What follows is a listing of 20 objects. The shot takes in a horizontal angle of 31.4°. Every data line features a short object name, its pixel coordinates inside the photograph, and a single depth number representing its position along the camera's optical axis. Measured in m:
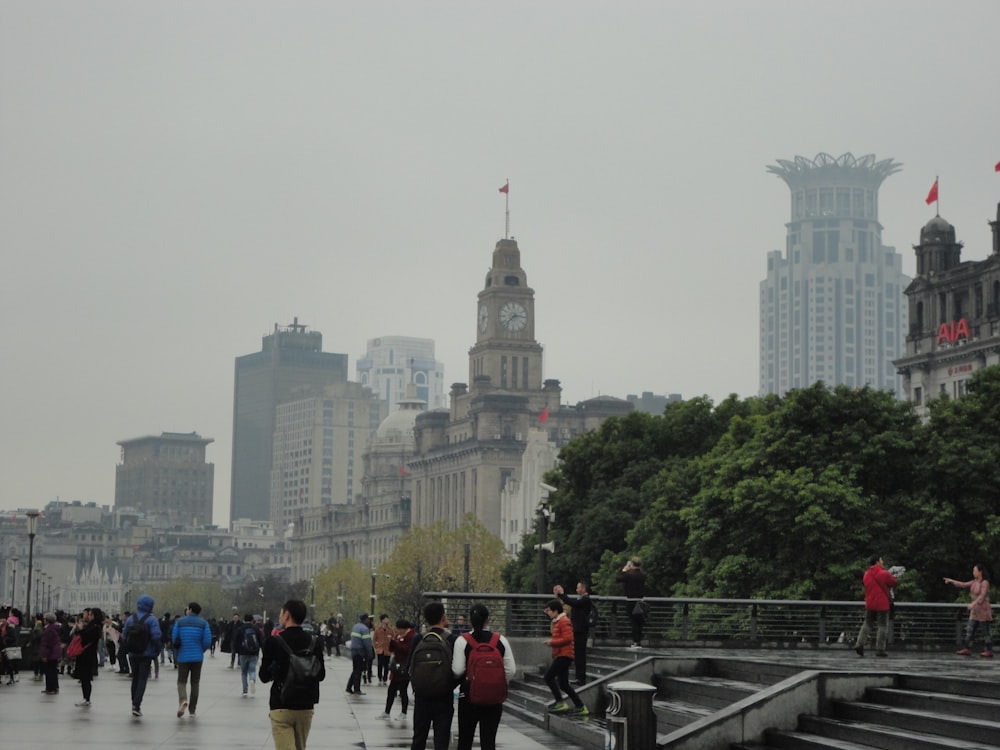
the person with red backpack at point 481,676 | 18.94
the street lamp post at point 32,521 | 62.00
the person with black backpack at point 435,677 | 18.98
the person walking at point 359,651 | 39.56
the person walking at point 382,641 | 41.56
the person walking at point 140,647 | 29.34
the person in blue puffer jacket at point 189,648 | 29.38
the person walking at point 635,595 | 38.41
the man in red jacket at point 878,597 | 32.00
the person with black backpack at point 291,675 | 17.50
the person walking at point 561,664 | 26.45
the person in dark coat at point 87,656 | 31.47
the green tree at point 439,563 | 138.12
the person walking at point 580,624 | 29.83
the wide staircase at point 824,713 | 18.39
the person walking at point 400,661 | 30.34
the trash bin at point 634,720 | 19.11
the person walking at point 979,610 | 33.12
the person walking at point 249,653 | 37.03
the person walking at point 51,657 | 35.44
